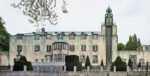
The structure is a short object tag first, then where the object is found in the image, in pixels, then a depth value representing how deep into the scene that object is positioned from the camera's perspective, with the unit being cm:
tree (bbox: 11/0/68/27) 868
